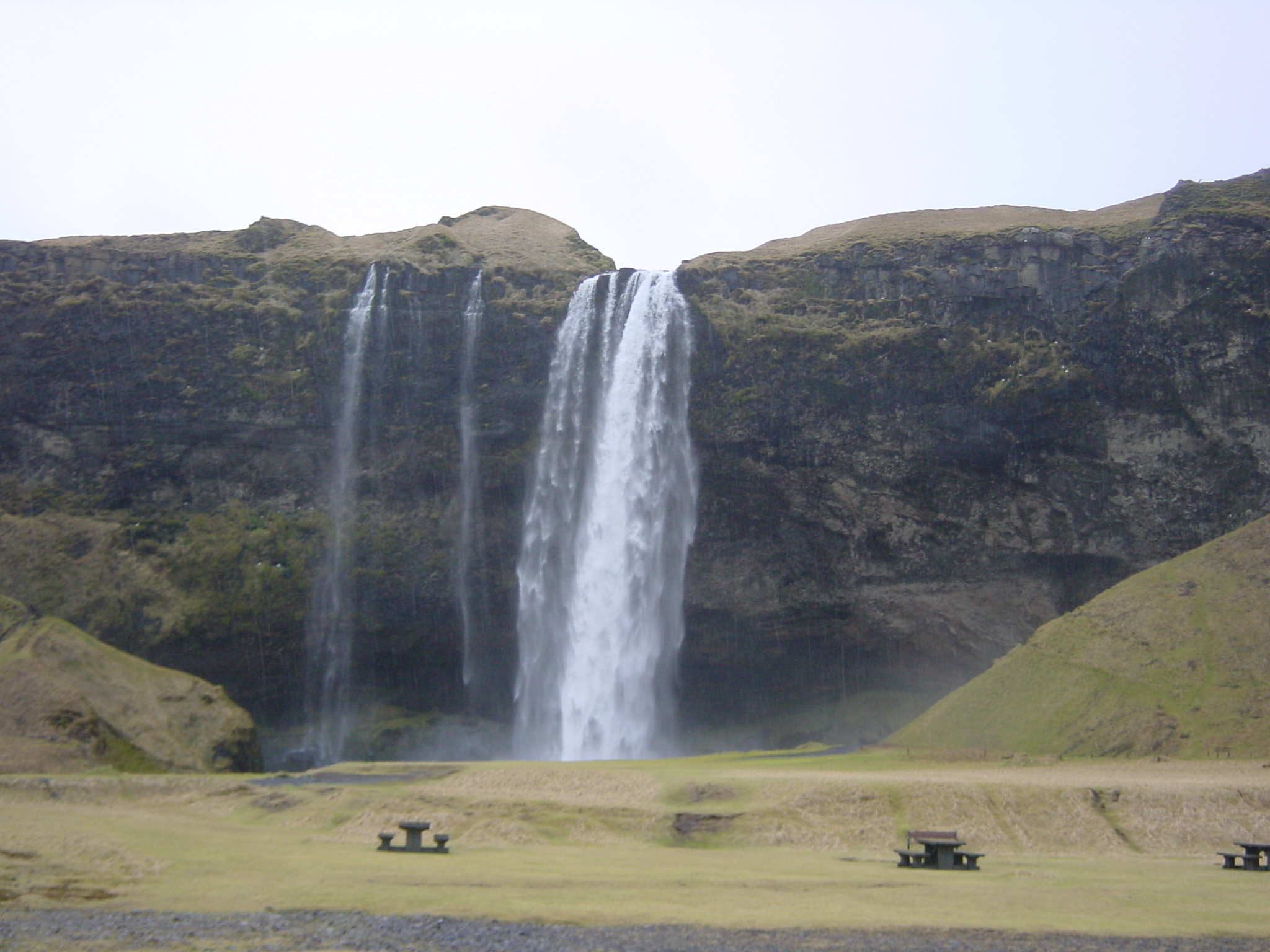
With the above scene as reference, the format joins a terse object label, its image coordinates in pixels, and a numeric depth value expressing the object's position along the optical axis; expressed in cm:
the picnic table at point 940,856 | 1912
